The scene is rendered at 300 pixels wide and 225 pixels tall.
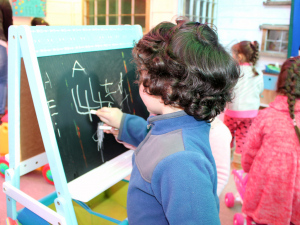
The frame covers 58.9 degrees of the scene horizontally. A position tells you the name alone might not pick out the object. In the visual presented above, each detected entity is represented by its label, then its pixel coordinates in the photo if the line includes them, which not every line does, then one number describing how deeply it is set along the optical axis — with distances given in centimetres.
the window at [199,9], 317
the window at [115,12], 316
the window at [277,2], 384
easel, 93
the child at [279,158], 137
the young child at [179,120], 66
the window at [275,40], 405
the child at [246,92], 247
